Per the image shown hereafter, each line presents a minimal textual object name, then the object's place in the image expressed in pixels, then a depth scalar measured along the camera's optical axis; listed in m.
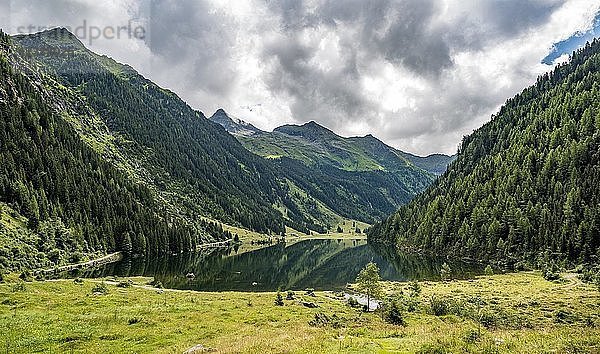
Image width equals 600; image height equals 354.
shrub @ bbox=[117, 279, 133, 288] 75.24
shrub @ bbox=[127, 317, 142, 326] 40.16
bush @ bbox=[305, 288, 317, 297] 75.69
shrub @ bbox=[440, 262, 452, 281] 105.69
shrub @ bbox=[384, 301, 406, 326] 45.52
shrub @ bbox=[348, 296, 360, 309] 62.05
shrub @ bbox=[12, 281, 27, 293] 56.99
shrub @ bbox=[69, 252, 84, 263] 121.51
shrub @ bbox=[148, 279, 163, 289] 82.75
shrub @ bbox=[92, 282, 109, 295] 62.23
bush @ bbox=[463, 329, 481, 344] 26.07
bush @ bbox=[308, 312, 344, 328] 40.91
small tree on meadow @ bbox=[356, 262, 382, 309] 61.72
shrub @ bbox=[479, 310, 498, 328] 45.17
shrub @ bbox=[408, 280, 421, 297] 75.12
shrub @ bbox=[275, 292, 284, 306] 58.81
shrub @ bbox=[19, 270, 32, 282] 73.62
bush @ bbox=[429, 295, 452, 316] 54.53
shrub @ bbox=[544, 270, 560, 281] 93.86
